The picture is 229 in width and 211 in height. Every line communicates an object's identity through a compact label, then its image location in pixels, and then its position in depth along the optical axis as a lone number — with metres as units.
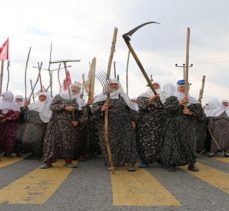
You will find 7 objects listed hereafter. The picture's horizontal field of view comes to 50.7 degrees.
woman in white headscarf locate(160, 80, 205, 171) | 4.61
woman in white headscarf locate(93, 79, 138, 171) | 4.64
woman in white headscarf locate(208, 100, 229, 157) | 6.50
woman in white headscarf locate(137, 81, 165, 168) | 4.82
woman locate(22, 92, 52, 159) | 5.60
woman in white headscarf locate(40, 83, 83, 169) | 4.80
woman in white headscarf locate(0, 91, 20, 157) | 5.85
